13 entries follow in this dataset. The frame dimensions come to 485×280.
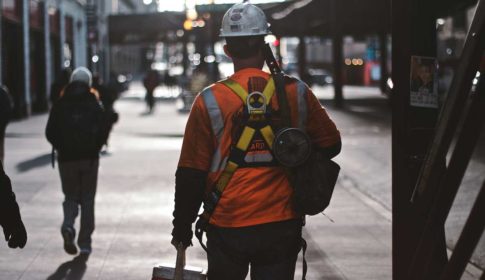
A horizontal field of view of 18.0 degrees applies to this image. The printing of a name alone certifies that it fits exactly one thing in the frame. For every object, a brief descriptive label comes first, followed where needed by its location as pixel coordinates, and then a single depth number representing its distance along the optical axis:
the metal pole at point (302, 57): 90.56
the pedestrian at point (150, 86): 57.65
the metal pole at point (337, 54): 57.43
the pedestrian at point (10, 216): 7.47
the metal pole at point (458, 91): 7.35
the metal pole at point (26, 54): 49.23
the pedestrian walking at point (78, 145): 13.58
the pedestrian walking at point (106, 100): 14.55
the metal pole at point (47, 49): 56.42
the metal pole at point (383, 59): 78.41
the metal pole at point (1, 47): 43.67
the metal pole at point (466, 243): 6.67
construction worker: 6.72
